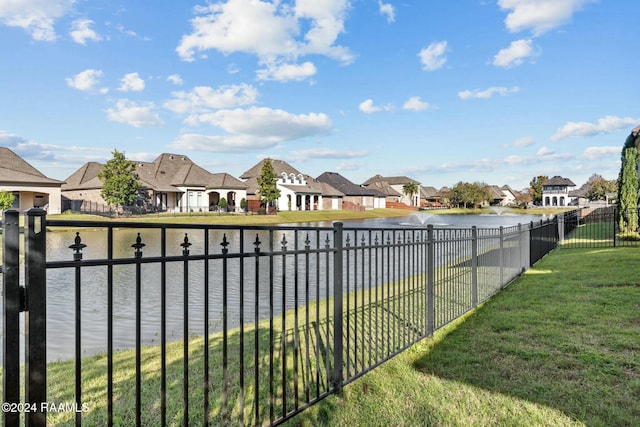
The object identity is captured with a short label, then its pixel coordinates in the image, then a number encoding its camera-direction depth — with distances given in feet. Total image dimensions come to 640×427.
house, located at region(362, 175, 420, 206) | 303.89
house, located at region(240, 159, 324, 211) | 184.96
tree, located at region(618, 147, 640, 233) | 54.39
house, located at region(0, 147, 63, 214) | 114.62
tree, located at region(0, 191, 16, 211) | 89.29
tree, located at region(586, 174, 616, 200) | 258.57
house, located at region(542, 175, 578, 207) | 310.24
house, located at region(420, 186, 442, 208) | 343.18
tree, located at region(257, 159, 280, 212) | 157.99
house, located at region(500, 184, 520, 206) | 397.39
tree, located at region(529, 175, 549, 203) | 335.47
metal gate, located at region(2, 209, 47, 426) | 5.44
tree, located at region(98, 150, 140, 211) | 127.13
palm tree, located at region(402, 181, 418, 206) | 307.78
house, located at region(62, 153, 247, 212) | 144.97
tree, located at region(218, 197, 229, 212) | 152.15
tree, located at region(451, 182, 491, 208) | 292.28
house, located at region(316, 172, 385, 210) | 251.80
